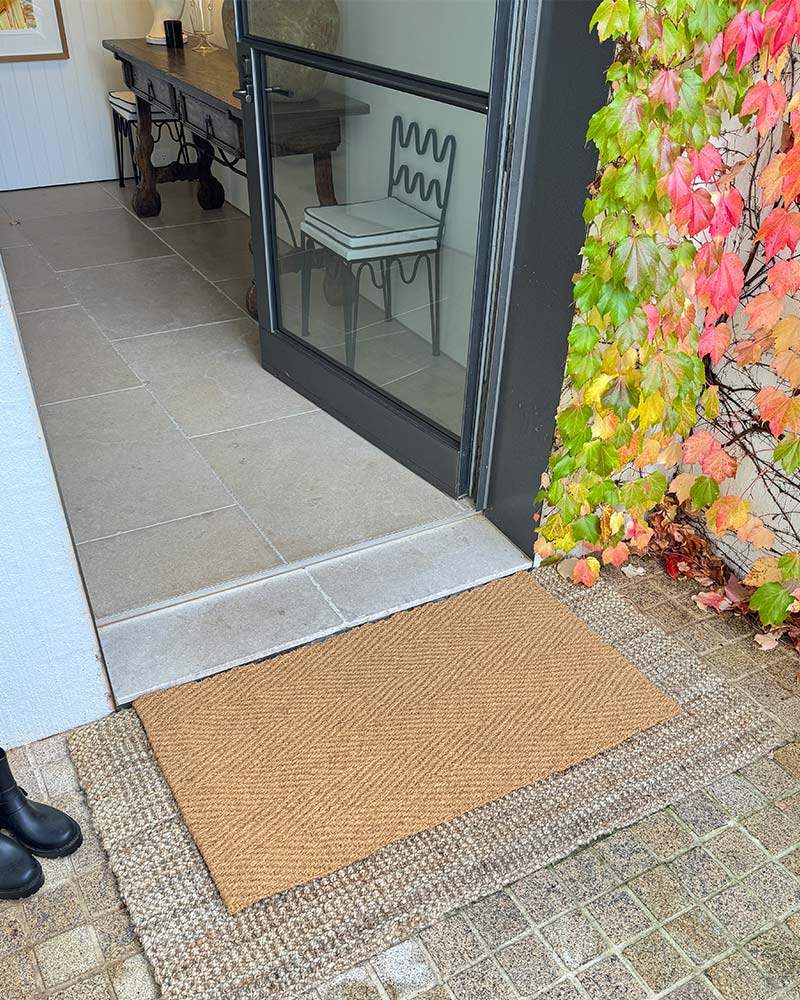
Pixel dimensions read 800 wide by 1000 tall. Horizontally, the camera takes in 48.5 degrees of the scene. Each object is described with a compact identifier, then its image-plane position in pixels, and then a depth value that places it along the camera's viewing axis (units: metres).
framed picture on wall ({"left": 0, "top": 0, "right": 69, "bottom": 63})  4.37
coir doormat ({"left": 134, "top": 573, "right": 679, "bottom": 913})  1.54
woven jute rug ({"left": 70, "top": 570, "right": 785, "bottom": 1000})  1.35
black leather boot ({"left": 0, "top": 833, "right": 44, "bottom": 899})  1.42
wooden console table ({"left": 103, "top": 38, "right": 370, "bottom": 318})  2.41
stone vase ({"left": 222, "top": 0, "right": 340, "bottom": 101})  2.24
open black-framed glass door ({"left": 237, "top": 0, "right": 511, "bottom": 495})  2.00
